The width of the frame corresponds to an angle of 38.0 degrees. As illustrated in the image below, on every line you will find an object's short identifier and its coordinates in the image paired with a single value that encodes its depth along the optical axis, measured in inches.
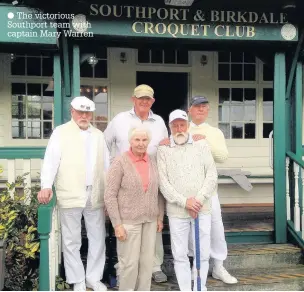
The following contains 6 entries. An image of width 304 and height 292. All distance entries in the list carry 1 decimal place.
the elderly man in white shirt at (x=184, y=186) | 150.0
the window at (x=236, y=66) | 291.9
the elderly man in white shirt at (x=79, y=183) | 152.9
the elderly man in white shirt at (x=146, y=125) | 166.1
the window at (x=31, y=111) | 271.0
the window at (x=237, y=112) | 292.0
